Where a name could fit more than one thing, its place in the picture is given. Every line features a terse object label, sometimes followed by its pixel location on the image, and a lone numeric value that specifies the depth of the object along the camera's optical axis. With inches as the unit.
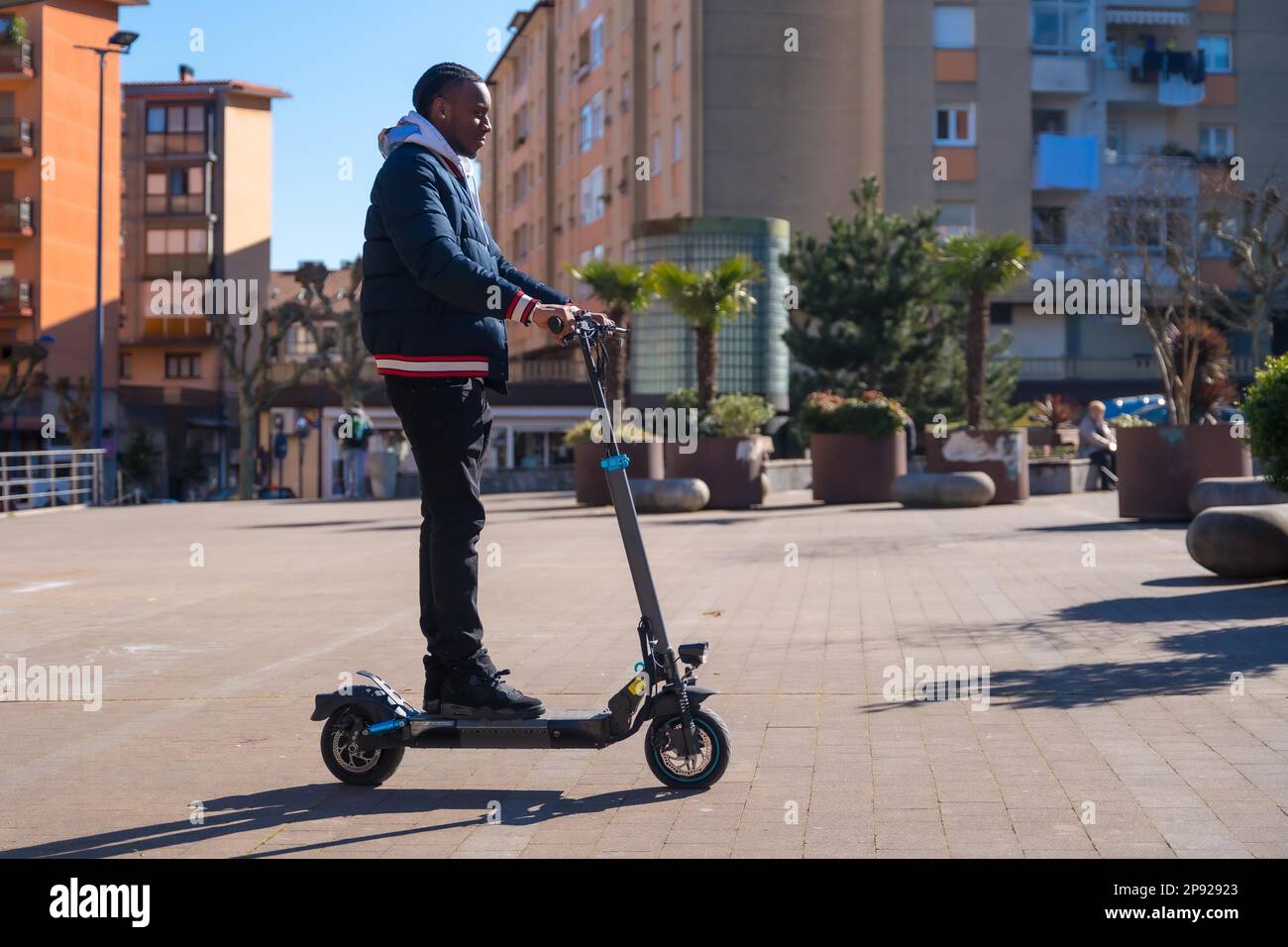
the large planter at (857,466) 952.9
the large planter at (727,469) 936.9
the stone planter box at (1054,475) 1064.8
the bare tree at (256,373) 1925.4
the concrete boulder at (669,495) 886.4
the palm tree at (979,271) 1059.3
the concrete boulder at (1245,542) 426.6
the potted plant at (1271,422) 420.8
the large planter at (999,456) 923.4
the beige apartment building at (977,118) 1930.4
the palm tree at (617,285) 1208.2
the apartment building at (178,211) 3208.7
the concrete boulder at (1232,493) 584.3
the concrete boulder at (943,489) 869.2
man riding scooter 196.2
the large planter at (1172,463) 679.7
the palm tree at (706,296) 1129.4
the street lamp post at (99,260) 1690.5
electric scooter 192.7
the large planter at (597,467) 945.5
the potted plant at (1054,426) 1327.5
